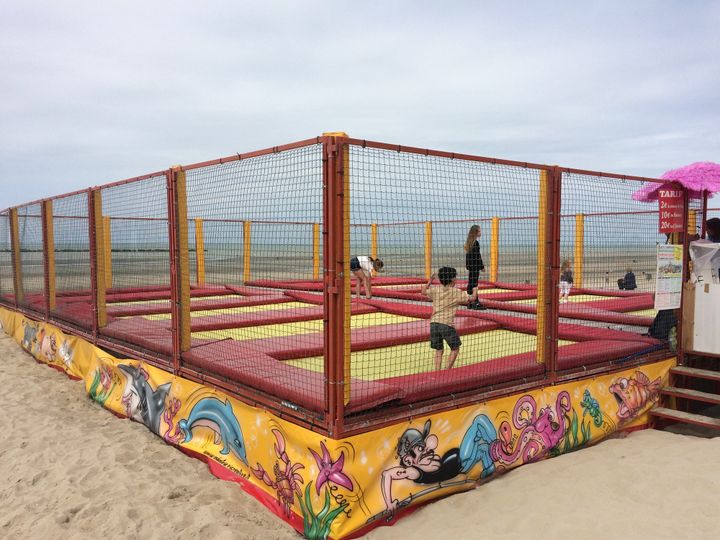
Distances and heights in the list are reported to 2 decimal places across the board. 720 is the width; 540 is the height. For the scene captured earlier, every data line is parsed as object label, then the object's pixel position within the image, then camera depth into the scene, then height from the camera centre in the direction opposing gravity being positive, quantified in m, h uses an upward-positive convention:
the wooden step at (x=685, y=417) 5.03 -1.75
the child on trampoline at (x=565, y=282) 9.12 -0.82
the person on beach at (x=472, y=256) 7.43 -0.31
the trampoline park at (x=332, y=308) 3.24 -0.74
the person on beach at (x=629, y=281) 10.39 -0.90
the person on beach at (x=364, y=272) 10.05 -0.67
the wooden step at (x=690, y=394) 5.24 -1.59
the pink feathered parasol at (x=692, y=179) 5.39 +0.54
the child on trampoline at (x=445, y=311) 5.00 -0.70
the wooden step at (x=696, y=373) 5.38 -1.41
